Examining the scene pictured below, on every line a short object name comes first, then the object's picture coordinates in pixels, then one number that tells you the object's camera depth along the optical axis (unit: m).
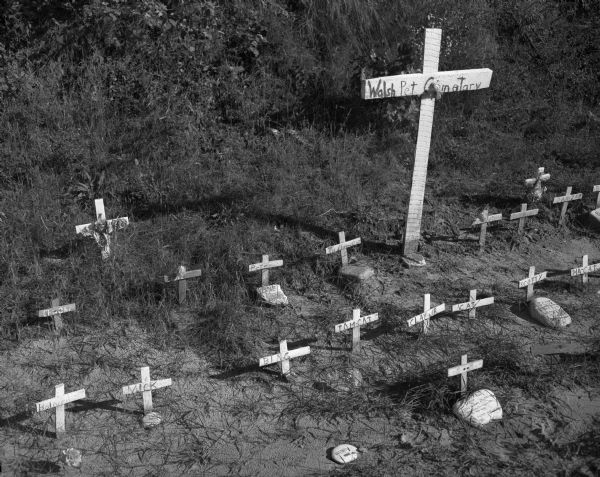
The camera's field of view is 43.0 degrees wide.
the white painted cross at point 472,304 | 5.40
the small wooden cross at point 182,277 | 5.39
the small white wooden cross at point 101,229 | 5.66
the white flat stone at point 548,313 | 5.54
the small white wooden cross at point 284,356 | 4.77
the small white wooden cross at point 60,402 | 4.27
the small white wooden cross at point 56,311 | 5.02
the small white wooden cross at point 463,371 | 4.66
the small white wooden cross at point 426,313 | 5.22
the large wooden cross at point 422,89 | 5.62
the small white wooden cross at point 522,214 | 6.61
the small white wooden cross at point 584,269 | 5.98
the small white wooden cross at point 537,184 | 6.98
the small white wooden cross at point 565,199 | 6.84
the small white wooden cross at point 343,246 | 5.91
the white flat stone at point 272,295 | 5.56
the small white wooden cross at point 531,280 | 5.73
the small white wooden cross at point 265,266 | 5.59
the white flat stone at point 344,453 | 4.27
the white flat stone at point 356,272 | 5.85
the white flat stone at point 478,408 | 4.53
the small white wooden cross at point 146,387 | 4.44
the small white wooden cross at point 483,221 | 6.45
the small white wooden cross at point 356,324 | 5.07
